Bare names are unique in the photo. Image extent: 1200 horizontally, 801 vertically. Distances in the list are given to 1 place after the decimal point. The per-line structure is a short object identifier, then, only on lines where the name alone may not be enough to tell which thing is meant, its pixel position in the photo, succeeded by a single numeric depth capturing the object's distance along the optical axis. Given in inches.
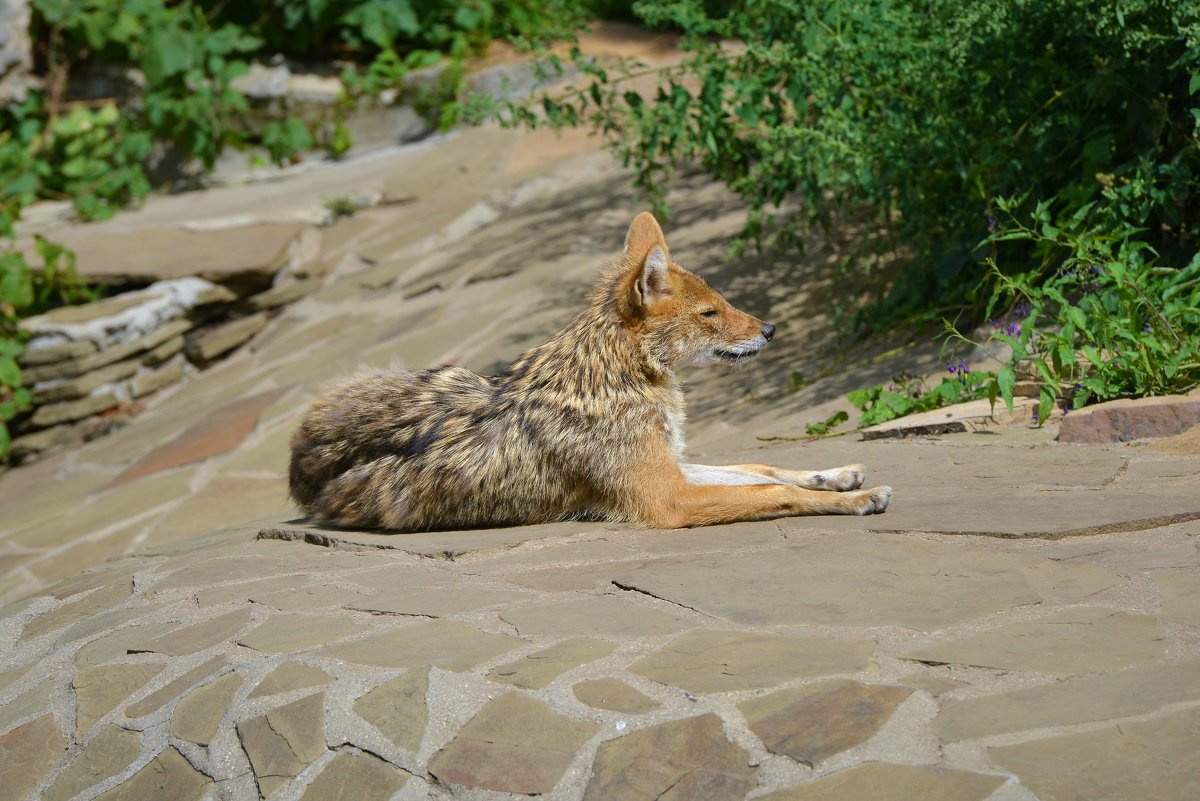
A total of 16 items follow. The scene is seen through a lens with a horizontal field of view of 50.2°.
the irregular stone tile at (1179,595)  142.4
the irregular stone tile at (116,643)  181.3
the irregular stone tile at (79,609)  204.1
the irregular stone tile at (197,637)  176.1
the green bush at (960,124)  254.2
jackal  213.2
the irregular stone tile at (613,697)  139.5
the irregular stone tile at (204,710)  155.9
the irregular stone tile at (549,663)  147.4
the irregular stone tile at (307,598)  184.2
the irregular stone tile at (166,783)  148.5
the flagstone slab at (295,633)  167.6
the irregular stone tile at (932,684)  133.9
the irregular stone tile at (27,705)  172.9
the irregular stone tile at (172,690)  164.6
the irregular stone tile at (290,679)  156.2
